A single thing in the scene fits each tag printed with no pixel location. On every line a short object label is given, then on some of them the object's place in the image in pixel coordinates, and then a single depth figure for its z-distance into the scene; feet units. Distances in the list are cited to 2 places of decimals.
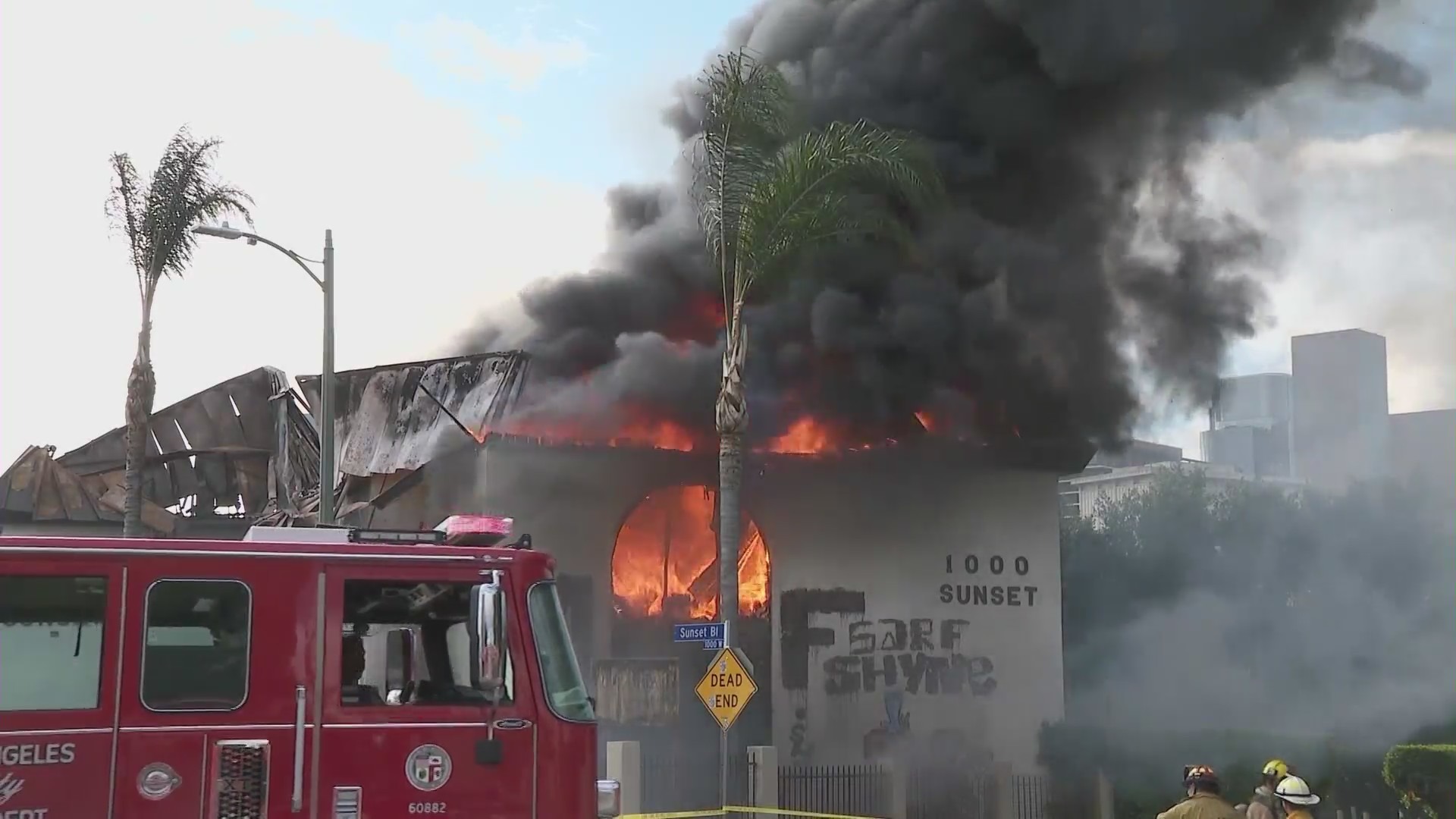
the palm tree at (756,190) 46.88
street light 49.80
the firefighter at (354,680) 20.61
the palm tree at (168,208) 60.70
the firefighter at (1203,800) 23.08
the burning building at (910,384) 62.59
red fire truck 19.39
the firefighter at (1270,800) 25.35
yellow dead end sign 39.34
